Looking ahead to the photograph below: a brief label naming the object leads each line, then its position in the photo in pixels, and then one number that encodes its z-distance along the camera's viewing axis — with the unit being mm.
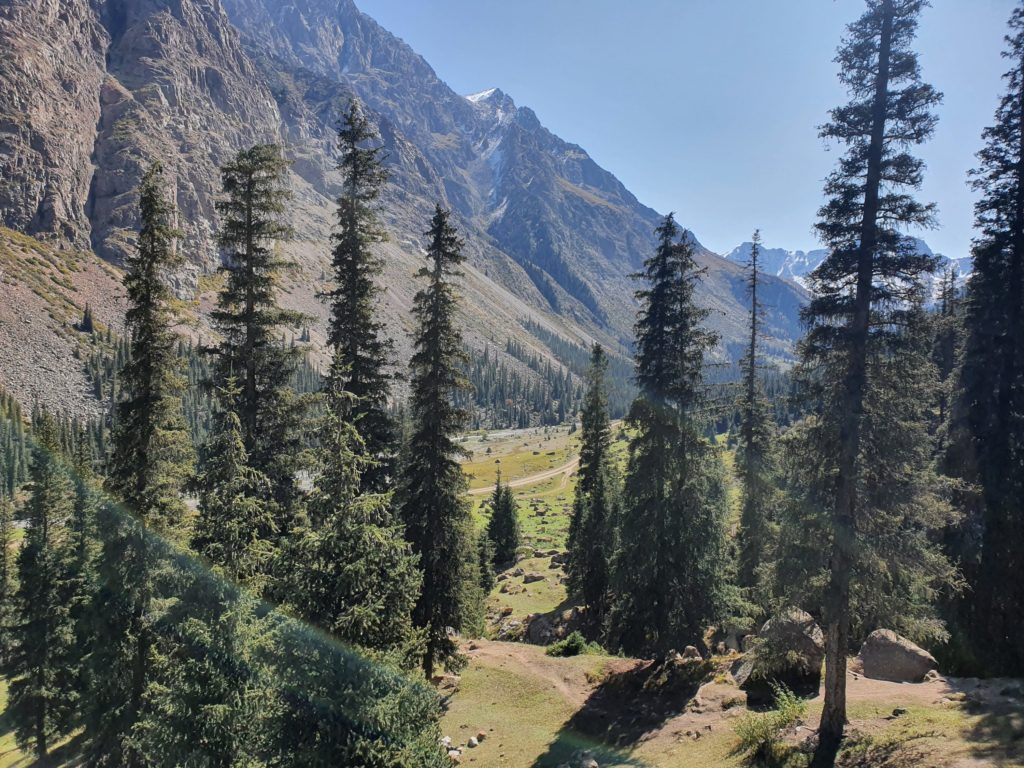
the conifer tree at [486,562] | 42938
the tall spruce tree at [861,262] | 11586
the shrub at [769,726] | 12195
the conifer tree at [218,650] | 10469
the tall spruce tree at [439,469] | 17953
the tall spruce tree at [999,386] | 15930
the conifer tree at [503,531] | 52531
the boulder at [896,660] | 14500
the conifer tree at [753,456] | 26484
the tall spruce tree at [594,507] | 31391
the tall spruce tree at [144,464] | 14852
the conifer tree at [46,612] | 27797
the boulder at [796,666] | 14539
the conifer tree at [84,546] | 17688
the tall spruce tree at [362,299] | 18953
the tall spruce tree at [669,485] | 18844
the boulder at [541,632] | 33000
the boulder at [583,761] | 14328
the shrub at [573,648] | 24781
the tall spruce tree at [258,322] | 17578
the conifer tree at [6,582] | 37188
